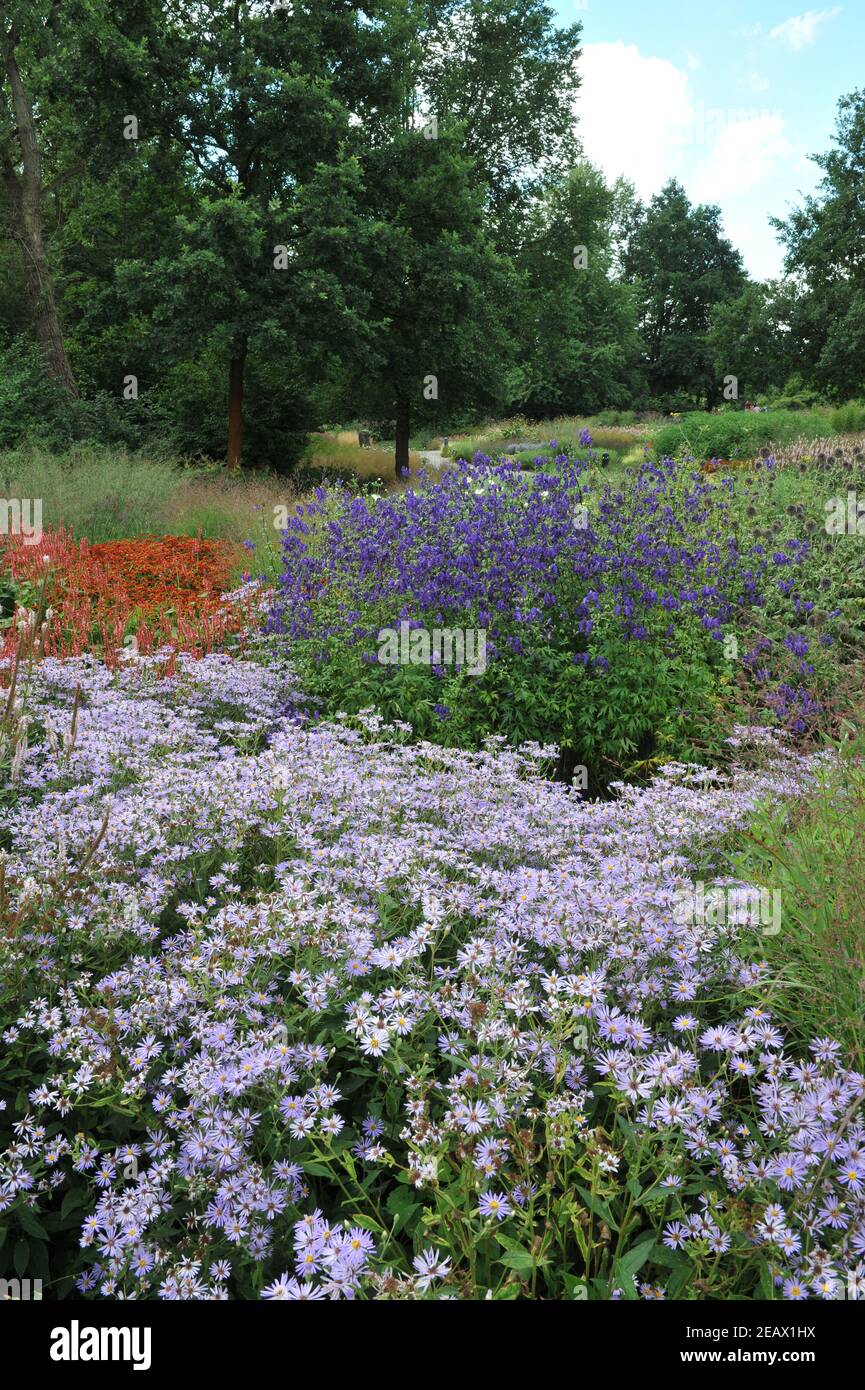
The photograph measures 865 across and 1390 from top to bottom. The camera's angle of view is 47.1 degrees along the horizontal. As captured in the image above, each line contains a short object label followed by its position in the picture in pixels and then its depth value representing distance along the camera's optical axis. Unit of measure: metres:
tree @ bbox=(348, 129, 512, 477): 19.77
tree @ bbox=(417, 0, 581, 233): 24.80
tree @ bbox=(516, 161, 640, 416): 25.44
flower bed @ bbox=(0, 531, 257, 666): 6.68
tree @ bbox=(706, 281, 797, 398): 33.94
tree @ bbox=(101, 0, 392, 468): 18.00
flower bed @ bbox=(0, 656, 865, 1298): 1.83
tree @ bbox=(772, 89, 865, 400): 32.59
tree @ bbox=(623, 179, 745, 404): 57.59
